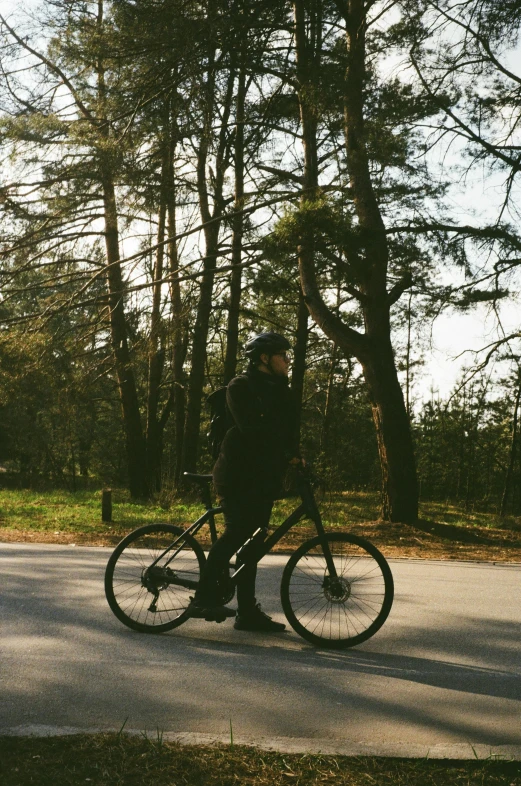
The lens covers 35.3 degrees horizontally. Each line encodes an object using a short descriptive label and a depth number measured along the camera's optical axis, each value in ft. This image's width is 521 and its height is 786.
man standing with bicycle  17.19
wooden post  48.01
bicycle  17.25
